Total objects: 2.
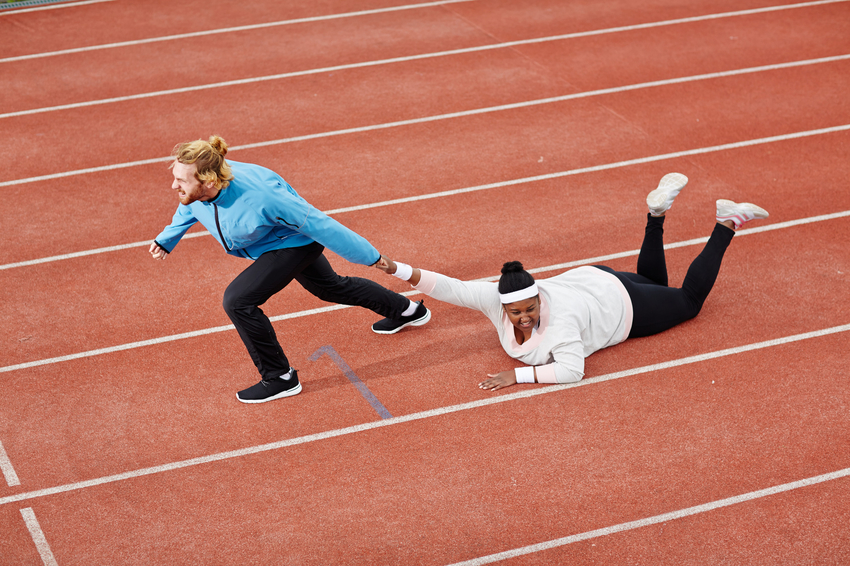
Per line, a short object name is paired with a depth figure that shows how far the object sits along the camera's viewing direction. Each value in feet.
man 26.14
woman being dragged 29.35
